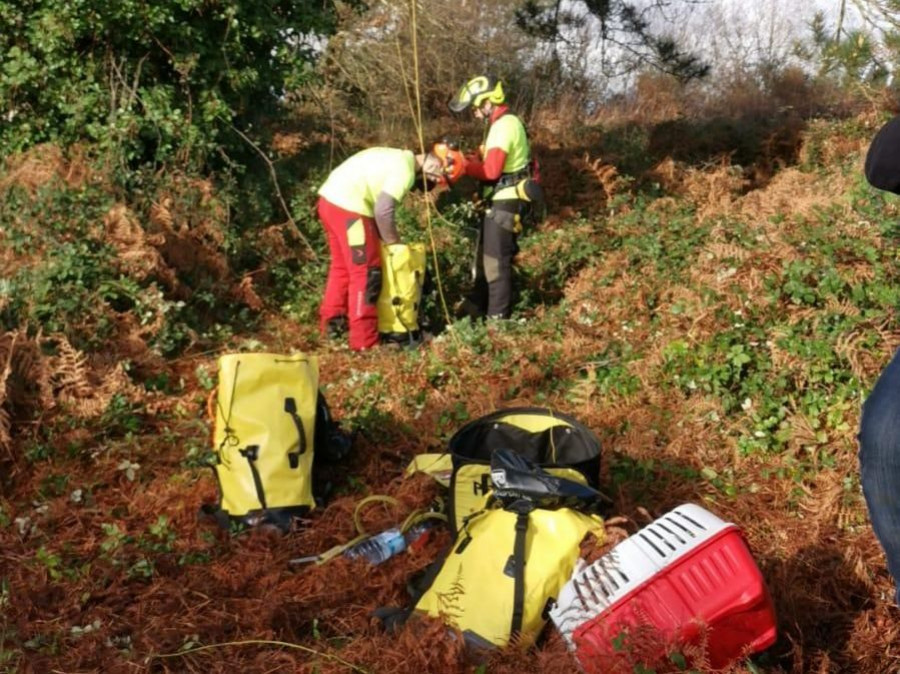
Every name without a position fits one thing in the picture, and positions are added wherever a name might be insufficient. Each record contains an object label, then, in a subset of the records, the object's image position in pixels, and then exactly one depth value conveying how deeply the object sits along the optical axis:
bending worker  6.60
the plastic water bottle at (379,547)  3.82
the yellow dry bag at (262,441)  4.11
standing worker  7.29
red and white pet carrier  2.52
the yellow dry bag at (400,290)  6.90
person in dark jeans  2.07
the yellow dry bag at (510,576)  2.90
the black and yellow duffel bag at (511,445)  3.66
